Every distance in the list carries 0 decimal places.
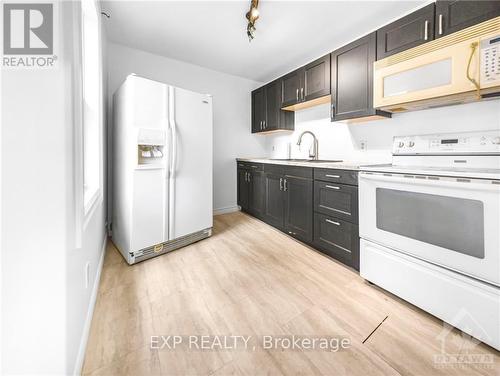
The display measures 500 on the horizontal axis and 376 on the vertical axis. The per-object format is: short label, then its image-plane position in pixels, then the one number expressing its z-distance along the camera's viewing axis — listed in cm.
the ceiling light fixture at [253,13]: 180
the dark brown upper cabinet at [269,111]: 351
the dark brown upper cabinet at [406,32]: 176
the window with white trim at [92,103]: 186
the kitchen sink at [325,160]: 296
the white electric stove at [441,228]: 121
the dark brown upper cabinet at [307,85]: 266
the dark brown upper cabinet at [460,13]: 146
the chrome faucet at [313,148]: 323
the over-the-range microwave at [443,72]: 142
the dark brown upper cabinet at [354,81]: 217
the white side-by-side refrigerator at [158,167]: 208
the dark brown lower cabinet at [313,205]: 201
